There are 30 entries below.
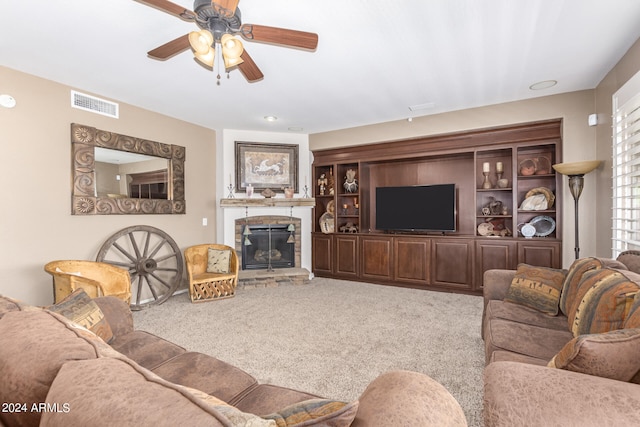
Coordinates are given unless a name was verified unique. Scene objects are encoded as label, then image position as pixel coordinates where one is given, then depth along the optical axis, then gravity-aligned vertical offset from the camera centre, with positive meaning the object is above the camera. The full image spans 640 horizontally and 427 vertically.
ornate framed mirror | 3.47 +0.48
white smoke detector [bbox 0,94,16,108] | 2.91 +1.08
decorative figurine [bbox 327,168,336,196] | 5.55 +0.49
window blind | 2.48 +0.37
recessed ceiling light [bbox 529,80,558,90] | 3.38 +1.41
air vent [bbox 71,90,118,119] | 3.45 +1.28
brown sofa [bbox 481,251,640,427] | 0.84 -0.55
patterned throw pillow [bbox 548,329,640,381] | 0.95 -0.47
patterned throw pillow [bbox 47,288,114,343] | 1.58 -0.54
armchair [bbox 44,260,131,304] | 2.79 -0.67
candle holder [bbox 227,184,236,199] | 5.21 +0.34
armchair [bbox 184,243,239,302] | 4.07 -0.88
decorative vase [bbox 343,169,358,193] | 5.47 +0.50
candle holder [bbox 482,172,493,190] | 4.41 +0.39
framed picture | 5.23 +0.79
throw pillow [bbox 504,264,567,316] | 2.17 -0.60
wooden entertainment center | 4.07 +0.01
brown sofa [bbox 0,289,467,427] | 0.56 -0.38
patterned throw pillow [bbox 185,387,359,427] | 0.60 -0.43
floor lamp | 3.29 +0.40
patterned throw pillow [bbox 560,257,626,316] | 1.97 -0.47
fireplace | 5.25 -0.58
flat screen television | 4.63 +0.02
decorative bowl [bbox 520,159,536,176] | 4.16 +0.58
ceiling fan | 1.72 +1.14
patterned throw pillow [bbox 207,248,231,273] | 4.41 -0.74
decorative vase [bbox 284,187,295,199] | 5.25 +0.31
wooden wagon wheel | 3.84 -0.65
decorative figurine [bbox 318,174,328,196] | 5.69 +0.50
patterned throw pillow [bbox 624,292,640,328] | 1.16 -0.43
